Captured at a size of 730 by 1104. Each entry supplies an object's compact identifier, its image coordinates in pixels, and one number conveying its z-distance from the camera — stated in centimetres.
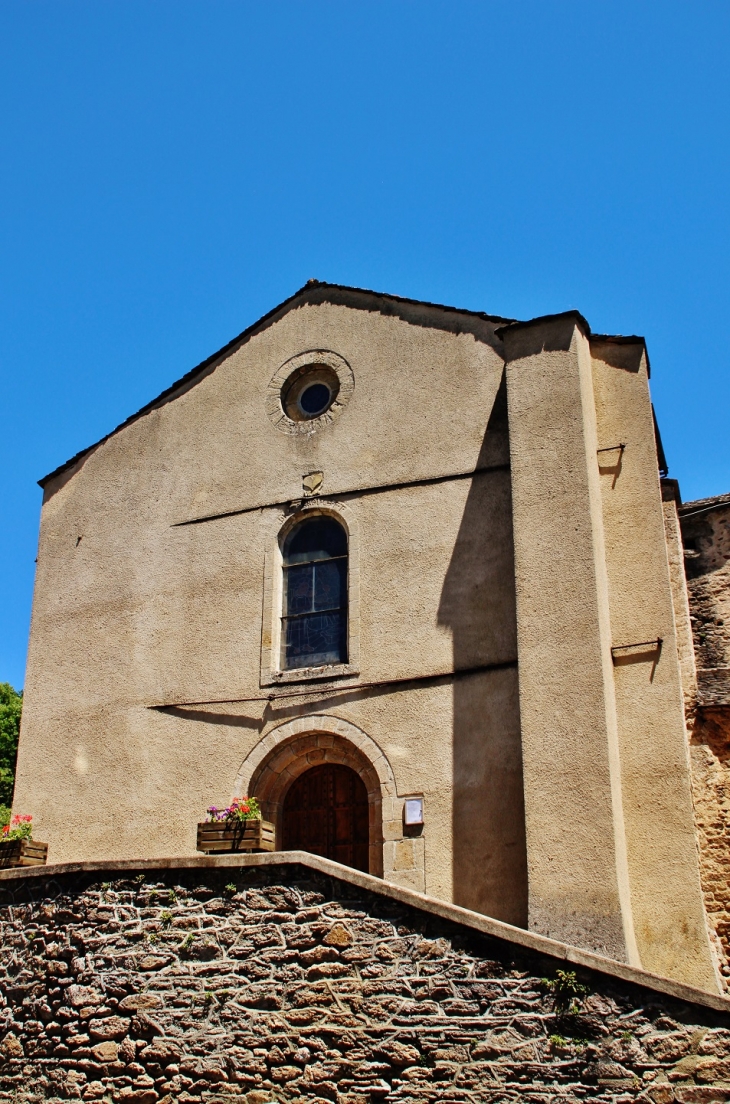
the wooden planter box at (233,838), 1077
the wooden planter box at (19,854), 1234
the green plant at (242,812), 1087
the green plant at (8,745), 2858
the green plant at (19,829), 1257
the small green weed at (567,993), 831
